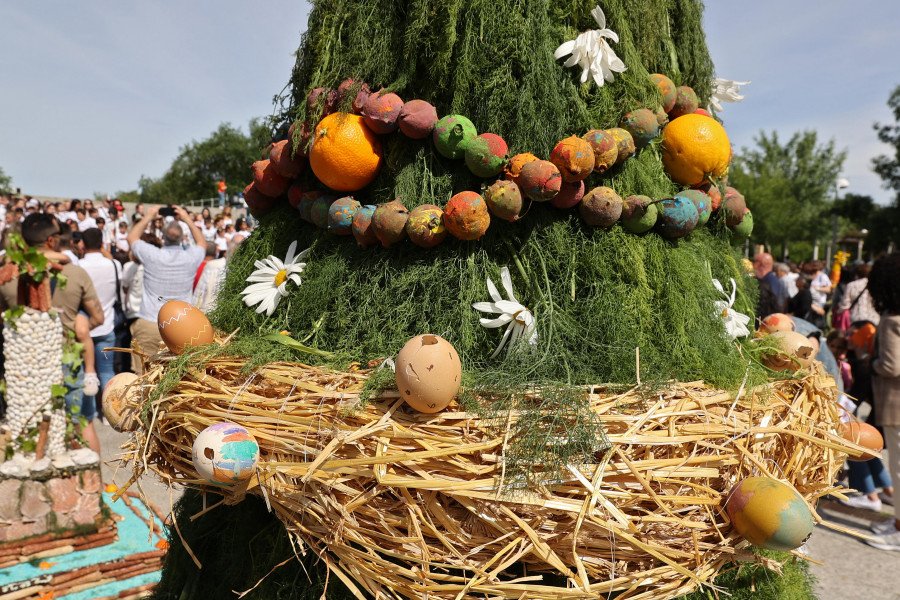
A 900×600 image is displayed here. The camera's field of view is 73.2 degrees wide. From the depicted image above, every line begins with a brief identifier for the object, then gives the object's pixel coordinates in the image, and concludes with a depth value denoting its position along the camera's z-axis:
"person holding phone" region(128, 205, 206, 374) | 4.68
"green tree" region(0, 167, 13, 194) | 39.85
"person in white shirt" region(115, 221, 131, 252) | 10.23
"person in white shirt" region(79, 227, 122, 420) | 5.10
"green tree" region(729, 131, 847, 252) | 29.95
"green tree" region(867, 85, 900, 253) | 27.36
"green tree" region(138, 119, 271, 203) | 46.84
